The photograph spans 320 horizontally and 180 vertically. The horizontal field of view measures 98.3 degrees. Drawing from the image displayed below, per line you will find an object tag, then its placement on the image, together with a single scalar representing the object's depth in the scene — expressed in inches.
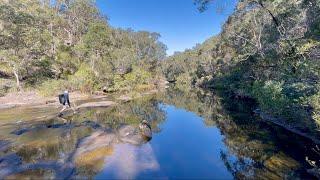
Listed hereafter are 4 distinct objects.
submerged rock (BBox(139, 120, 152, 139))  445.7
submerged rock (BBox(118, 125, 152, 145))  406.4
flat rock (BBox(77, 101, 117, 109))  706.0
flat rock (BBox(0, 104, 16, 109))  702.5
